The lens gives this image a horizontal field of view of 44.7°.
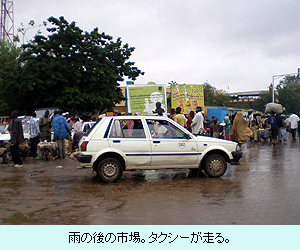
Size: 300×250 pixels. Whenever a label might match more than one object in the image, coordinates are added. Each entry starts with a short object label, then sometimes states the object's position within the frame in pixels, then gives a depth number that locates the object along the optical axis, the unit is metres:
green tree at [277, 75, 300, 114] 86.38
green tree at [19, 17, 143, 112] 28.39
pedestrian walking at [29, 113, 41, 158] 14.52
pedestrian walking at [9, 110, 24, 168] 11.77
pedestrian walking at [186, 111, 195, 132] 15.08
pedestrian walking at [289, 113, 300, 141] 23.97
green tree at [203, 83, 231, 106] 79.94
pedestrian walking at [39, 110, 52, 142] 15.06
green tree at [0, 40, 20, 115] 29.28
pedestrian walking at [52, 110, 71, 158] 14.12
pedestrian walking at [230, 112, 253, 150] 13.62
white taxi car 8.73
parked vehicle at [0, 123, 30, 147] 14.28
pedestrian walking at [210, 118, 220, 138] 18.91
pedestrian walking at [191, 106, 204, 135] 13.23
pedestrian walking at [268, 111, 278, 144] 20.81
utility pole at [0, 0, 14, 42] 59.47
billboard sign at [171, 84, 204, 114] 25.75
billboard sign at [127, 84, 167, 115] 20.66
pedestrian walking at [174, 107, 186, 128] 13.44
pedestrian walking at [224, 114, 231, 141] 23.50
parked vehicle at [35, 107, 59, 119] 26.62
